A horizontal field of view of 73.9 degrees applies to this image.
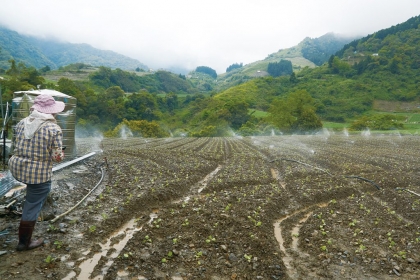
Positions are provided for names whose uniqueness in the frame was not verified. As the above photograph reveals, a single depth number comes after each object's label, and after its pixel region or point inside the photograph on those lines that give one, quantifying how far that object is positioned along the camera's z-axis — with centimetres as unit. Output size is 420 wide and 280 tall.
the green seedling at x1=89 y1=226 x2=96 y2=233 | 699
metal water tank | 1128
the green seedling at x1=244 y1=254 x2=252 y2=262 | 604
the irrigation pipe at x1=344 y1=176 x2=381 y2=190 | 1322
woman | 532
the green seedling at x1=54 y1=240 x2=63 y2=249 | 602
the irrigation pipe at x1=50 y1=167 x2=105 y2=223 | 726
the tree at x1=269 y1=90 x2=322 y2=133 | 8306
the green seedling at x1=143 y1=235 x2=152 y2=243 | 661
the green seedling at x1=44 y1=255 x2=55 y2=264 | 535
